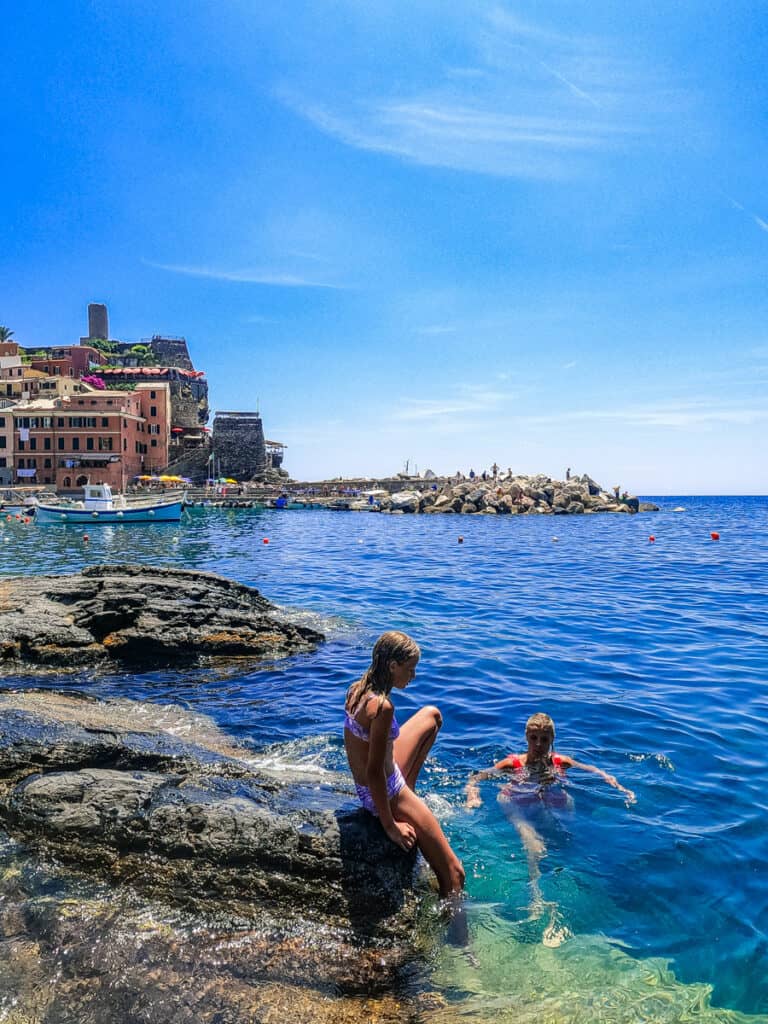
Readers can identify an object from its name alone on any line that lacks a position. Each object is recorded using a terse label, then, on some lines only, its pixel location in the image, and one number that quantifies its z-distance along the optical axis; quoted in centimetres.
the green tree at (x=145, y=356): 10906
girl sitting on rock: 431
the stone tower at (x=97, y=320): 12469
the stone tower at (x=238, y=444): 8850
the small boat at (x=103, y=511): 4731
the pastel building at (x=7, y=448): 7038
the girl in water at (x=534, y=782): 642
